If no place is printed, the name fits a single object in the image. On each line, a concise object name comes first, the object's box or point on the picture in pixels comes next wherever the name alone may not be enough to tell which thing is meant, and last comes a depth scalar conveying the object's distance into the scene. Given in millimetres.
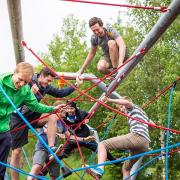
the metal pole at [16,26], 3551
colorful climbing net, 3352
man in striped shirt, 4441
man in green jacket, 3568
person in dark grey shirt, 5000
